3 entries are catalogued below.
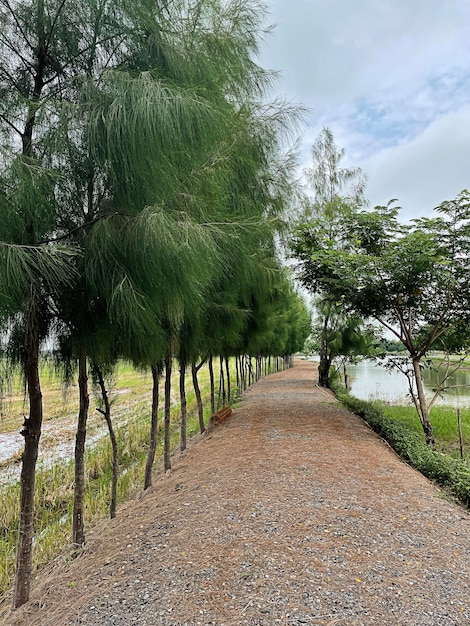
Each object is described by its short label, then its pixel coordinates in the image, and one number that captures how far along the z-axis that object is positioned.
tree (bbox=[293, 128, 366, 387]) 13.33
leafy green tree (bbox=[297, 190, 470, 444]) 6.05
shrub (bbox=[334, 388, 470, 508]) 4.22
